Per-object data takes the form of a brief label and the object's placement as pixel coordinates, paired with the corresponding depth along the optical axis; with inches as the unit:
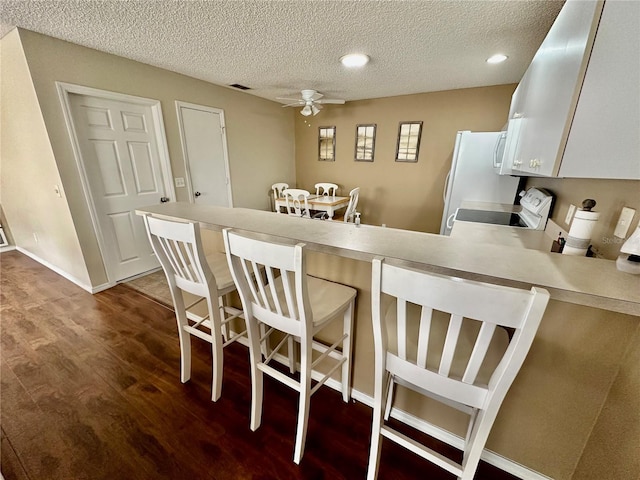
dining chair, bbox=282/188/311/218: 154.9
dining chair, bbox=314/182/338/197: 191.1
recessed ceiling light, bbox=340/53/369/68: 96.8
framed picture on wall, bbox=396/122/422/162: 158.2
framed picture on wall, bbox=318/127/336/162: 186.1
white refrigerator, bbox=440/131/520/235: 112.0
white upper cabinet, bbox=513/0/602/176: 37.4
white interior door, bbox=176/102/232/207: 130.3
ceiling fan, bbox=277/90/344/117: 130.9
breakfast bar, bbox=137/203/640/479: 31.7
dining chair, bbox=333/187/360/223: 151.3
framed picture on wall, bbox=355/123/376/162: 171.8
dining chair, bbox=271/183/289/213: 185.5
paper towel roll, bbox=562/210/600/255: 40.3
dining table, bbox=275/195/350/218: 157.1
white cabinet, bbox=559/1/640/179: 29.9
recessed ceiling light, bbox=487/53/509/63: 95.4
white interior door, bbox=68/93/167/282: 100.3
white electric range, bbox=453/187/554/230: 77.4
